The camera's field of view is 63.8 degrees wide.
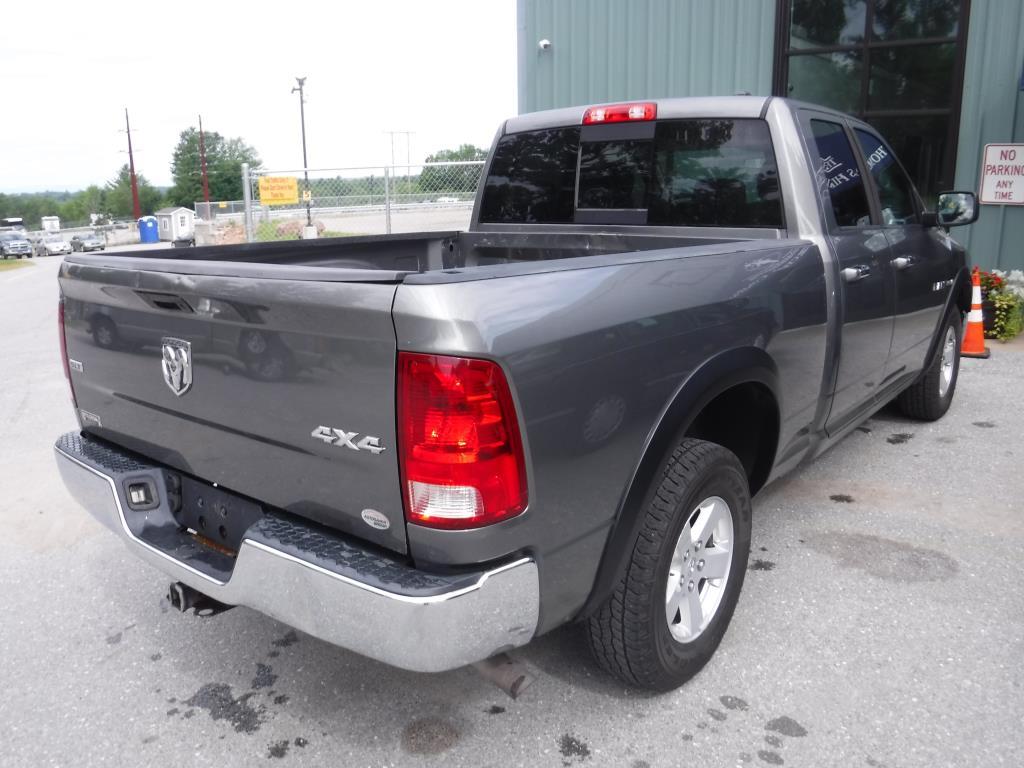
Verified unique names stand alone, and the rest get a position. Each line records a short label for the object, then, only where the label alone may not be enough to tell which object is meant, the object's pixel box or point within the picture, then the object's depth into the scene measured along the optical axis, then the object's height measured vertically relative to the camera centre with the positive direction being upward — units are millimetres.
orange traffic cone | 7348 -1177
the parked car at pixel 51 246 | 44062 -1761
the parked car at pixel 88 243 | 43003 -1625
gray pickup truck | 1859 -535
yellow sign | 13766 +302
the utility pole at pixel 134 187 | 59875 +1727
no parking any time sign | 8648 +249
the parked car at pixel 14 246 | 40803 -1603
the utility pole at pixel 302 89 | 38469 +5813
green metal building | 8930 +1684
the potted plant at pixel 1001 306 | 8242 -1057
